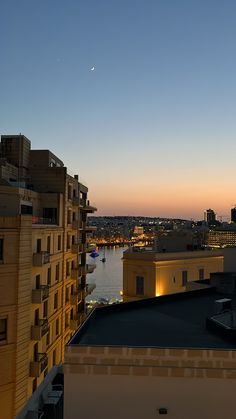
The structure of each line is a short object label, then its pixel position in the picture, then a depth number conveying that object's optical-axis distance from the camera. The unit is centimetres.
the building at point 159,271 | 3456
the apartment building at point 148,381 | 1019
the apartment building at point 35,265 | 2333
